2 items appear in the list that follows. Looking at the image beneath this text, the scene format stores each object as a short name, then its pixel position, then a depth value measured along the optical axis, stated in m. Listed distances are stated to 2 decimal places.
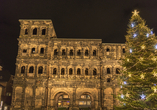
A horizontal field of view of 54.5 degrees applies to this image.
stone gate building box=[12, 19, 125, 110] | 29.14
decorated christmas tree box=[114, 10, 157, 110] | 12.05
